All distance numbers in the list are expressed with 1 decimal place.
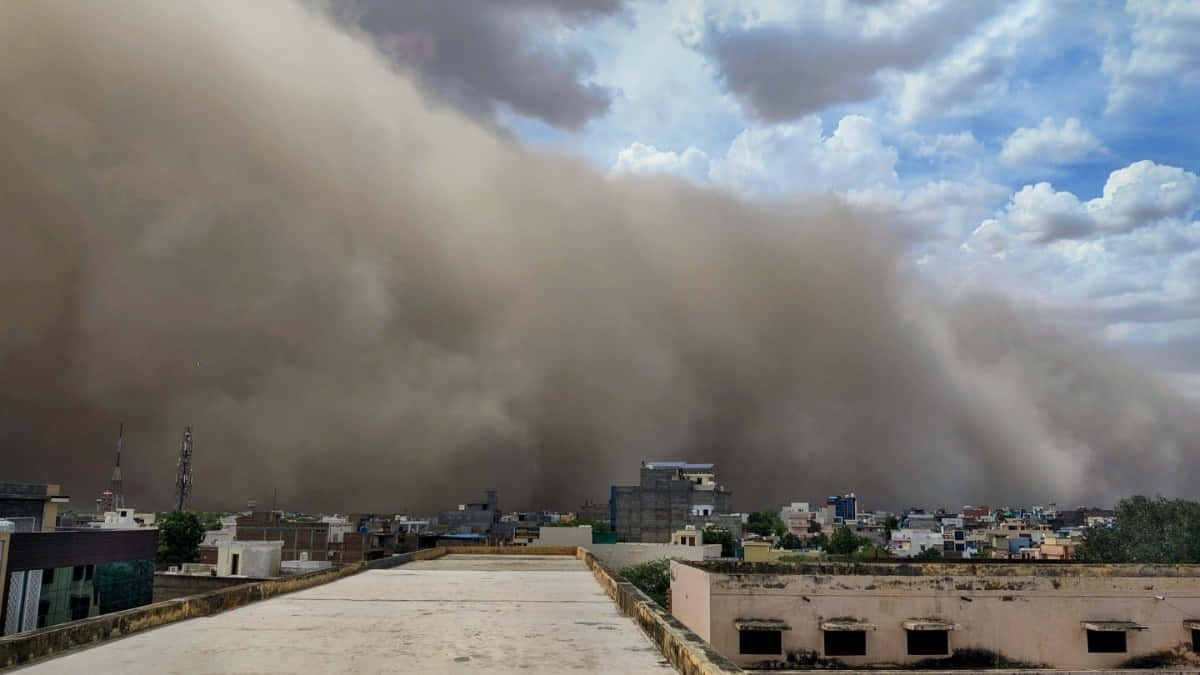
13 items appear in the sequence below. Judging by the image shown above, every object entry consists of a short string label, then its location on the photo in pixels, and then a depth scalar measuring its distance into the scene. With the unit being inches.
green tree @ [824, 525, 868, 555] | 4383.6
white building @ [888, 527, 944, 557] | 4352.9
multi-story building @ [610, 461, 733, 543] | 4682.6
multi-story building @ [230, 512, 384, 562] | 2832.2
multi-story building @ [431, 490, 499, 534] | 5659.5
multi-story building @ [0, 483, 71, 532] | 1558.8
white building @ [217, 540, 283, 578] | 1823.3
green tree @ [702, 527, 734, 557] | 3651.6
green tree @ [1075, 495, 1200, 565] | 2064.5
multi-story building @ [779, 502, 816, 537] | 6877.0
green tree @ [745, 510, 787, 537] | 6279.5
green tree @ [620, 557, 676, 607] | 2209.6
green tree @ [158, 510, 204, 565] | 2711.6
